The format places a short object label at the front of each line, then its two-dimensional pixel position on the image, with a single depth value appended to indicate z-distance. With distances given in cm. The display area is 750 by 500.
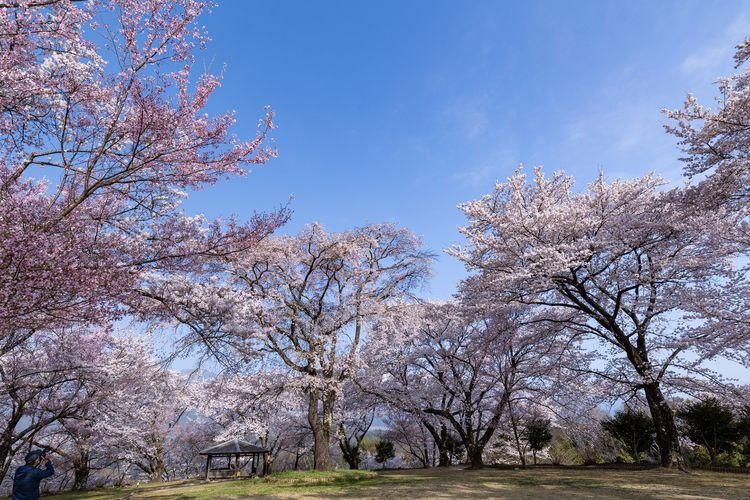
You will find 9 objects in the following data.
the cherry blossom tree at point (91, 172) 511
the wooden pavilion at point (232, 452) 1878
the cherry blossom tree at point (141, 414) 1666
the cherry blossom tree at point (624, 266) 1059
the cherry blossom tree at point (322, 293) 1435
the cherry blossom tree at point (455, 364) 1571
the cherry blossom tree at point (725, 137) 814
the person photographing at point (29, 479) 633
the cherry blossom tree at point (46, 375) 1264
